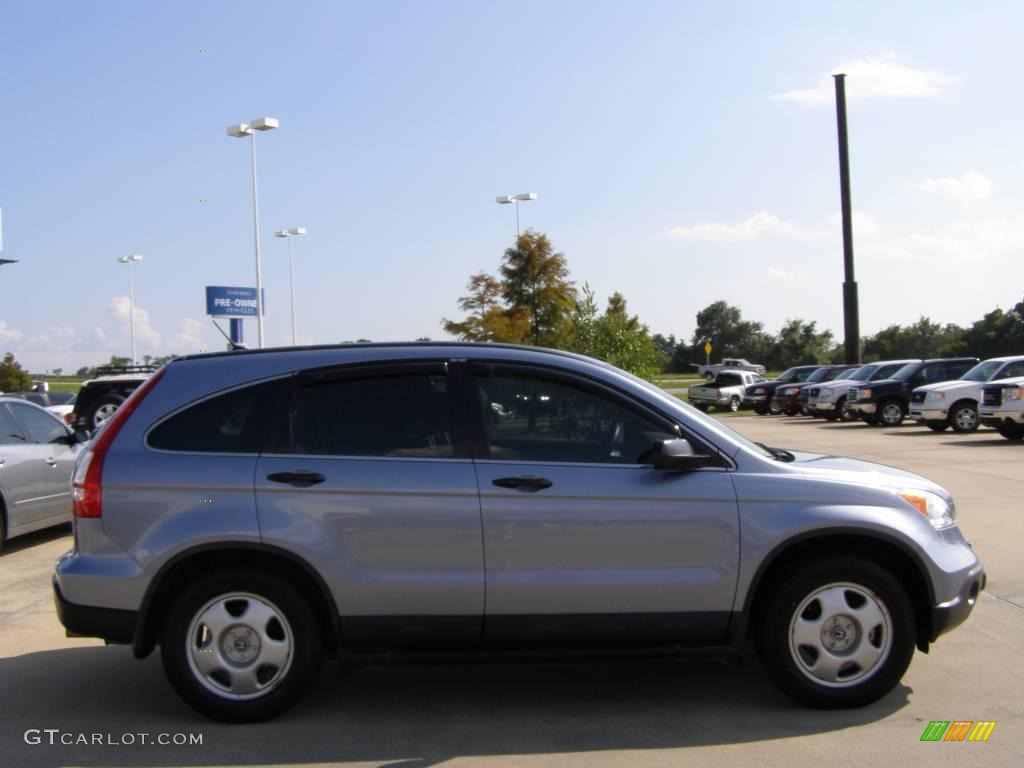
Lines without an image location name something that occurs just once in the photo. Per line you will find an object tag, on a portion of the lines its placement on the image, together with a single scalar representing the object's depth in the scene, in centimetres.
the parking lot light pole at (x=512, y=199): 3706
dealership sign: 3172
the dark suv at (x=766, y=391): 3619
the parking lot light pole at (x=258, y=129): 2919
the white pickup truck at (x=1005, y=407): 1925
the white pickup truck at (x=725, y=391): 3778
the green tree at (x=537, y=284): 3384
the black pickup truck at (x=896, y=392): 2608
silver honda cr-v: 470
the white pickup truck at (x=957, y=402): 2275
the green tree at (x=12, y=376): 4888
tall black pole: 3719
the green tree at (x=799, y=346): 8164
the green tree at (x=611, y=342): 2295
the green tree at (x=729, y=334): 10300
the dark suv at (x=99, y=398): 1702
